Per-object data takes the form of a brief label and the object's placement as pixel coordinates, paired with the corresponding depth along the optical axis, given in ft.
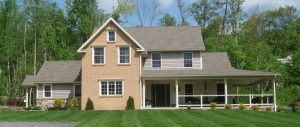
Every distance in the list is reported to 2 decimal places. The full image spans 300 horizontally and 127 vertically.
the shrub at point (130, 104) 123.48
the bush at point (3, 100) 171.98
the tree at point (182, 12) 223.92
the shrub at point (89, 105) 124.36
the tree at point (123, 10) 217.85
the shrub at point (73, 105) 127.34
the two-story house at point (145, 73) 125.49
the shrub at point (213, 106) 120.16
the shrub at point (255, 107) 118.42
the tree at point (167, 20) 250.80
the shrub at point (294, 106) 111.45
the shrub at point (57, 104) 132.77
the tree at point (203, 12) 208.54
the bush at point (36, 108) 132.92
